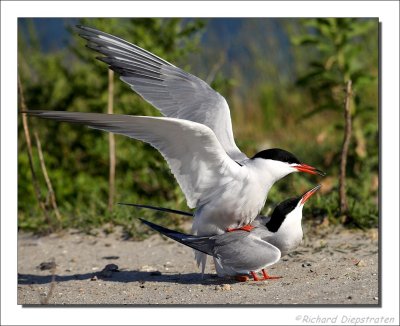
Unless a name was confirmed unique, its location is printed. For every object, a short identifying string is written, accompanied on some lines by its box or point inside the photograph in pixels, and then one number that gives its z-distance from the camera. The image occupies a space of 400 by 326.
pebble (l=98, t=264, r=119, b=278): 9.21
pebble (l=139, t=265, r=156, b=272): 9.36
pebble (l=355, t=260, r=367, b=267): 8.76
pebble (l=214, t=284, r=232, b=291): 8.23
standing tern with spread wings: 7.58
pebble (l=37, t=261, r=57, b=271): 9.77
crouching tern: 8.16
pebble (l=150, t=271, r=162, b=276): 9.16
